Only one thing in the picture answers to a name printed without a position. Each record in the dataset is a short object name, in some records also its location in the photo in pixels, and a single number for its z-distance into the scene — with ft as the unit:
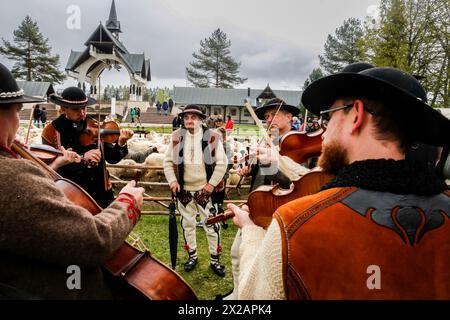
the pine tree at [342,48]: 140.67
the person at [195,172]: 14.79
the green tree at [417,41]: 68.44
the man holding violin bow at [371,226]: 3.39
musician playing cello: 4.01
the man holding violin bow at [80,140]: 12.88
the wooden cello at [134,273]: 5.59
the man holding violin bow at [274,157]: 9.96
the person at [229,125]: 64.75
